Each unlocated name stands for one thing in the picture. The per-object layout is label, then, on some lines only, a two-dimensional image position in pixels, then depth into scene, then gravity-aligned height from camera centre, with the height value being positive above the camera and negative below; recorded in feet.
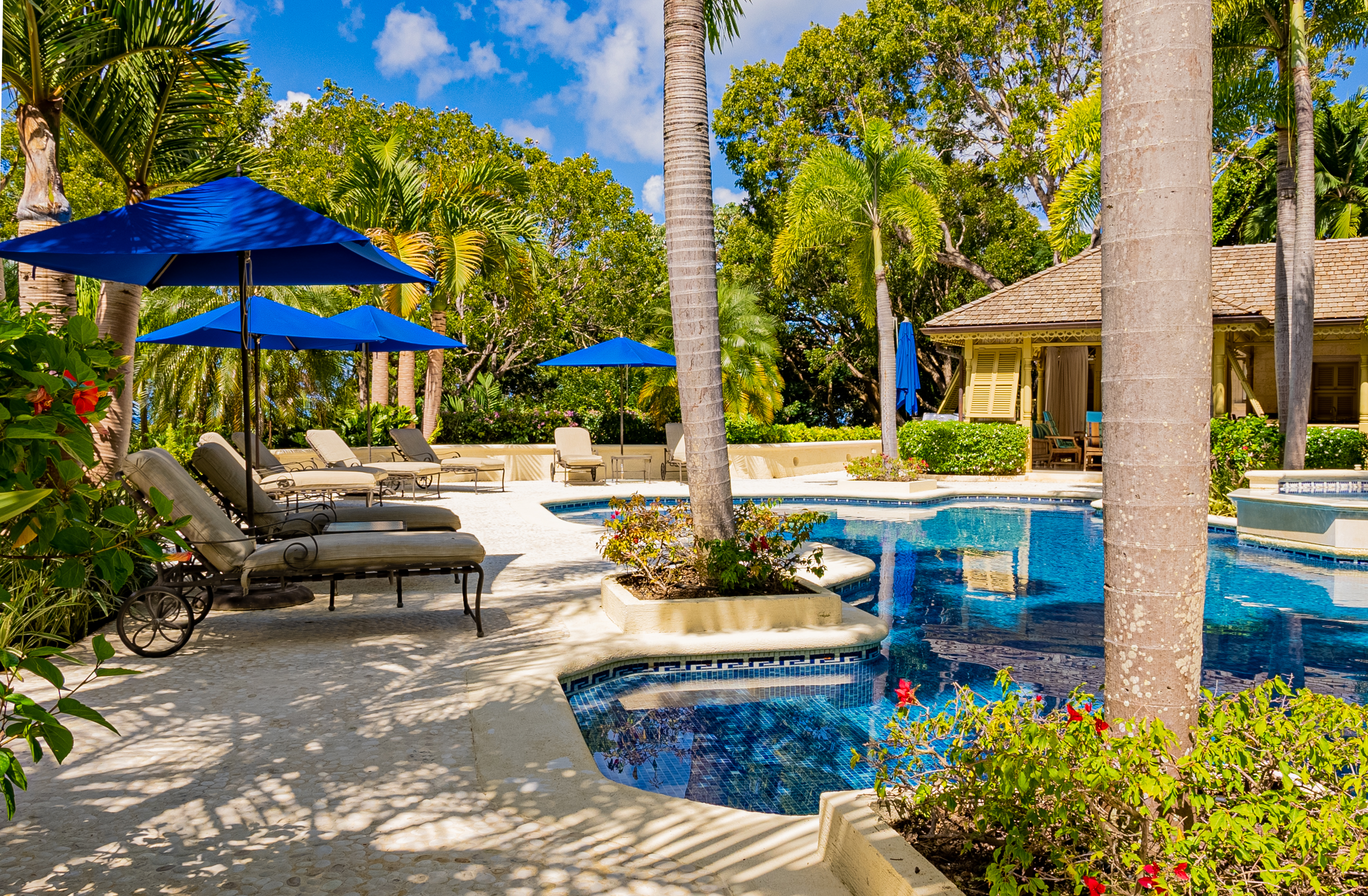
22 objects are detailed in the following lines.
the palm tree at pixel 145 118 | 25.02 +9.61
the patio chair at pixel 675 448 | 59.06 -0.95
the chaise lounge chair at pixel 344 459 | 45.29 -1.24
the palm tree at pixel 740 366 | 72.23 +5.78
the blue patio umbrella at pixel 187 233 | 18.38 +4.33
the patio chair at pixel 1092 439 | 66.95 -0.48
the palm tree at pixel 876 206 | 56.80 +14.60
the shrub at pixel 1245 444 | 50.42 -0.73
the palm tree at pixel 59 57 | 22.16 +9.51
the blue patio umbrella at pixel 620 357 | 56.44 +4.92
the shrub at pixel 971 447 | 63.21 -1.01
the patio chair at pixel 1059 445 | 69.10 -0.99
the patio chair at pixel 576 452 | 54.70 -1.14
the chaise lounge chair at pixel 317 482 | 35.86 -1.98
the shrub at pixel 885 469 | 55.77 -2.30
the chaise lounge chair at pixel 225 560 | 18.03 -2.65
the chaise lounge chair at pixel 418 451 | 50.52 -0.93
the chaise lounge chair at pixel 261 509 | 22.98 -2.04
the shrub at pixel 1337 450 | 52.85 -1.07
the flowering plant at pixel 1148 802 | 6.91 -3.14
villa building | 60.44 +7.11
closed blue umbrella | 67.51 +4.83
